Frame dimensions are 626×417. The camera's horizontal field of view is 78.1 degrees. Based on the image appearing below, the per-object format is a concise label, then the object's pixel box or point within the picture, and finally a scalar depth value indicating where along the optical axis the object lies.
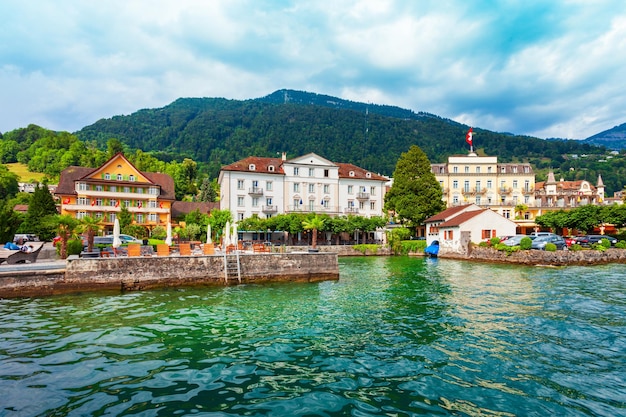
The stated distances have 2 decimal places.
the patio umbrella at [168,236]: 27.39
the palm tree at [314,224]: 48.11
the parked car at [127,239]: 39.11
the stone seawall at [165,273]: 18.91
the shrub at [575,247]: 36.19
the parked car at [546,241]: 37.88
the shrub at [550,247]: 35.84
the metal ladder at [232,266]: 22.95
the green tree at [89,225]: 27.85
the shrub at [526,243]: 37.00
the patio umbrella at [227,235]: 27.30
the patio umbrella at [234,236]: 26.94
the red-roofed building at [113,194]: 58.19
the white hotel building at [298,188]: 61.94
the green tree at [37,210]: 52.91
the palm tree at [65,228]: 26.42
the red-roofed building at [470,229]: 45.38
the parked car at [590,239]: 42.34
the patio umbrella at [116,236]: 23.30
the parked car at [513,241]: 39.63
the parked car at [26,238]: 44.66
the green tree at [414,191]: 59.91
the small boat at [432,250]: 47.09
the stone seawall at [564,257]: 35.31
